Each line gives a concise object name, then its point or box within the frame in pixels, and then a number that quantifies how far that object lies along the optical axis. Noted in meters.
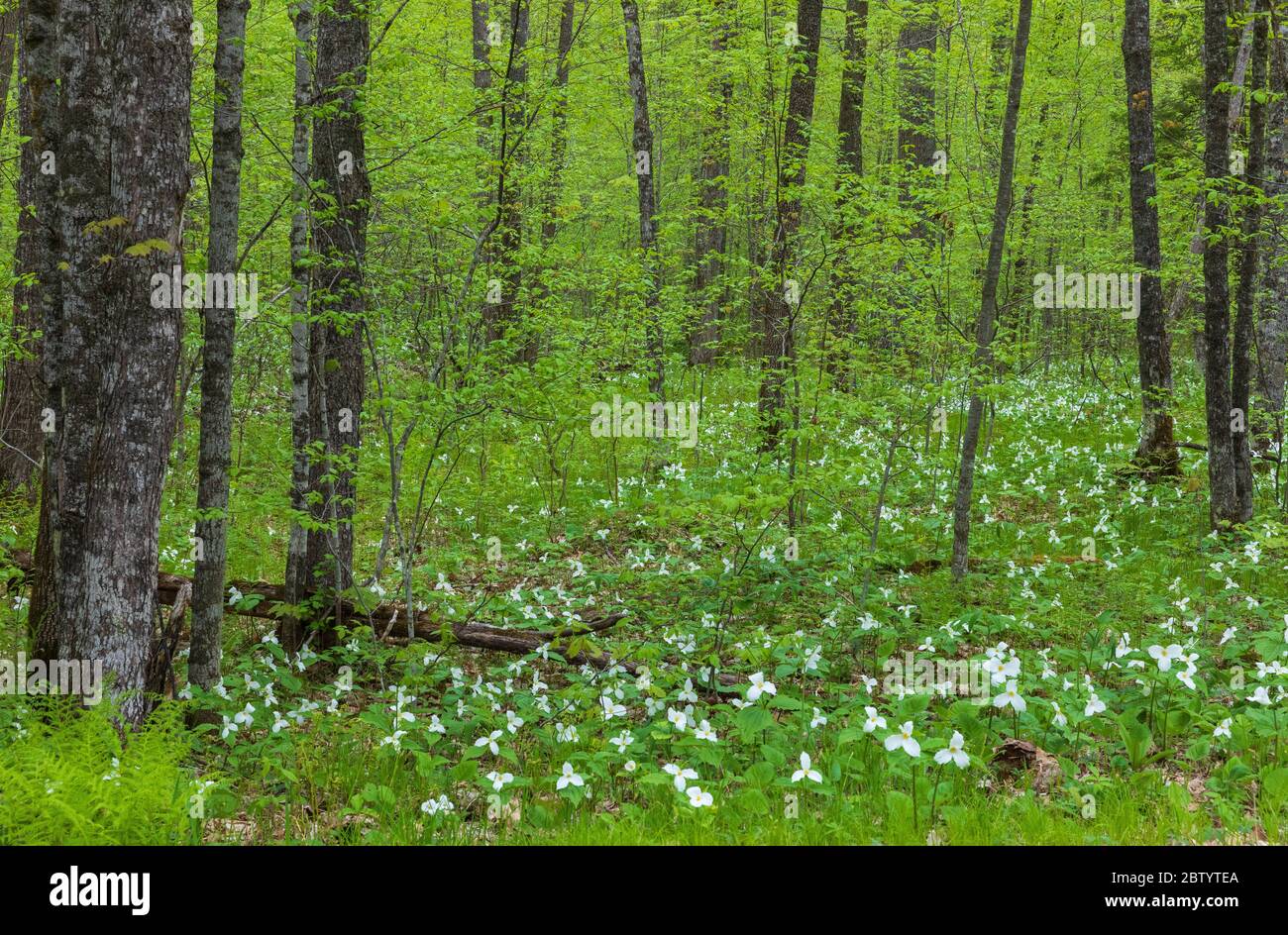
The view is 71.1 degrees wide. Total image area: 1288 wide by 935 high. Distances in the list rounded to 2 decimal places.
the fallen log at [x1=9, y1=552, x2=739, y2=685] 6.31
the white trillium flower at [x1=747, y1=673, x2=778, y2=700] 4.62
